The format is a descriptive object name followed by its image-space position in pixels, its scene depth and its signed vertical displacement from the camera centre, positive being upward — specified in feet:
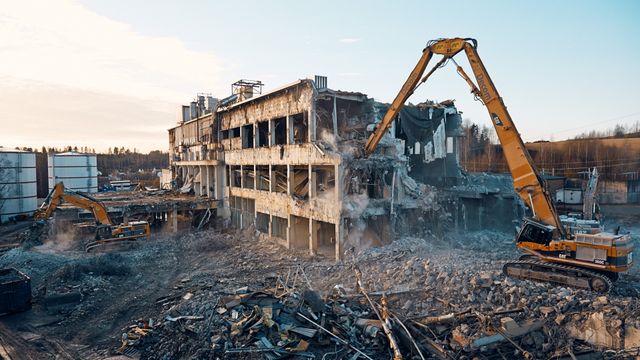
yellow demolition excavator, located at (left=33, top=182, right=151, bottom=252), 62.39 -6.91
